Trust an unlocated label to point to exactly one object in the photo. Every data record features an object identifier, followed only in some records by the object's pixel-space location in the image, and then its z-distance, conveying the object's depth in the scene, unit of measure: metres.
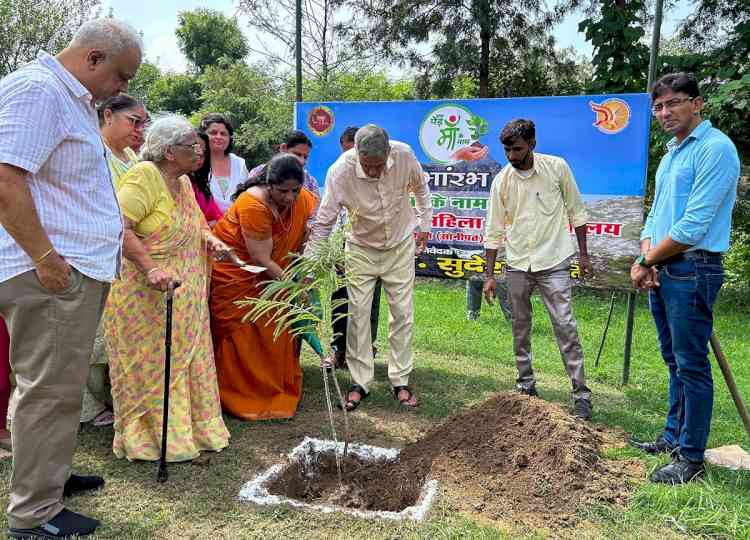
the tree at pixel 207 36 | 34.16
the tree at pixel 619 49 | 9.97
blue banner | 4.92
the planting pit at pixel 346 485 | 3.00
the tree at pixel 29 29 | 20.41
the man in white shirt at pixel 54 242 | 2.25
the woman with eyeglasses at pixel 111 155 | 3.67
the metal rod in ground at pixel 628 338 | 4.95
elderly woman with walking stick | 3.27
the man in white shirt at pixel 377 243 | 4.41
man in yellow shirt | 4.21
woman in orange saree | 4.08
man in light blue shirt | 2.95
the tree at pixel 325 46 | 13.98
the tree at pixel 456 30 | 13.15
